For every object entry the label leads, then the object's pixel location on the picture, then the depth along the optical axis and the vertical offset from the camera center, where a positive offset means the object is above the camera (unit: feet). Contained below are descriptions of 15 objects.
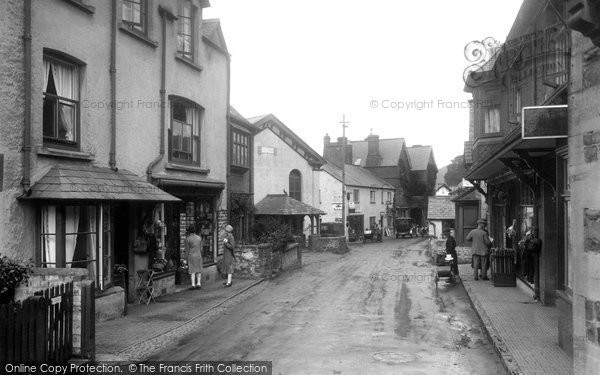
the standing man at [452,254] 55.61 -5.58
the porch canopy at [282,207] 96.68 -0.99
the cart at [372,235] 144.25 -9.06
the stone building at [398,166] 205.57 +14.19
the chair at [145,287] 41.96 -6.56
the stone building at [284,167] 109.40 +7.53
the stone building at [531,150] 27.22 +3.10
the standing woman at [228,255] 51.60 -5.11
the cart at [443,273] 53.06 -7.01
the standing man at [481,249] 54.29 -4.78
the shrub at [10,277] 24.94 -3.48
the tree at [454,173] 246.64 +13.32
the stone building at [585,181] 15.20 +0.60
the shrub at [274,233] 64.49 -4.08
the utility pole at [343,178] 126.72 +5.39
